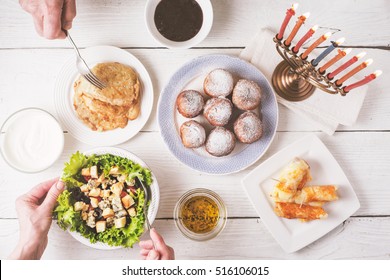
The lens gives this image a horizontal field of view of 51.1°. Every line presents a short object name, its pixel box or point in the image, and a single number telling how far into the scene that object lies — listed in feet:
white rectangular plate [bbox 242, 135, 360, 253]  5.09
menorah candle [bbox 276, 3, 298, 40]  4.11
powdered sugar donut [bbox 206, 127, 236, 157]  4.78
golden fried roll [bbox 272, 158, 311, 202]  4.94
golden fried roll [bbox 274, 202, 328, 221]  5.01
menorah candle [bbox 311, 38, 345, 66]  4.19
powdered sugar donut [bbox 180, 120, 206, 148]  4.80
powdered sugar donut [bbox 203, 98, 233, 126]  4.77
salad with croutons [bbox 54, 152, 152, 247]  4.74
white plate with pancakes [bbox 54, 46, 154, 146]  5.02
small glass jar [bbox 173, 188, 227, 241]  4.98
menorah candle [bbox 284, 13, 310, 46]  4.13
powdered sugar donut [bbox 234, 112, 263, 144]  4.80
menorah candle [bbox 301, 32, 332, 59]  4.18
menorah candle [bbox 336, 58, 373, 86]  4.17
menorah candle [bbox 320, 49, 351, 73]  4.20
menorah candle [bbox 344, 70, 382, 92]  4.15
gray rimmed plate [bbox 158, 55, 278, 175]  5.01
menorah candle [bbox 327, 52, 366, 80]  4.15
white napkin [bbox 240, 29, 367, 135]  5.15
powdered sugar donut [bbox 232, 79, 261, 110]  4.81
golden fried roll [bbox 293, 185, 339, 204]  4.99
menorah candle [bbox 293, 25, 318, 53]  4.23
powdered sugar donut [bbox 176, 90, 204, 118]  4.81
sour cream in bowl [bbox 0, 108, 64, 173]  4.98
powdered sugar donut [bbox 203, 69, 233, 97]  4.83
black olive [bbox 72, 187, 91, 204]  4.83
